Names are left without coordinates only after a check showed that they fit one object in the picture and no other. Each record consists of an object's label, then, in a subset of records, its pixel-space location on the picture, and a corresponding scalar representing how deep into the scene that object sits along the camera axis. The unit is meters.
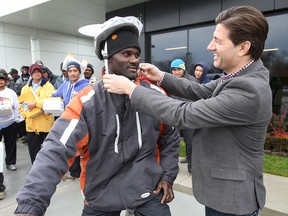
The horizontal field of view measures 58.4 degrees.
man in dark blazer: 1.26
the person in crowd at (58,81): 6.44
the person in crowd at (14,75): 8.93
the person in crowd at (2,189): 3.77
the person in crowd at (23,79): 7.63
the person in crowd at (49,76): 6.55
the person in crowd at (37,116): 4.36
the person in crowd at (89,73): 6.14
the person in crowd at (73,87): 4.23
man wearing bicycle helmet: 1.46
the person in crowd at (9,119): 4.44
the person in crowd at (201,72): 4.61
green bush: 5.46
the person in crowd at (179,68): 4.38
